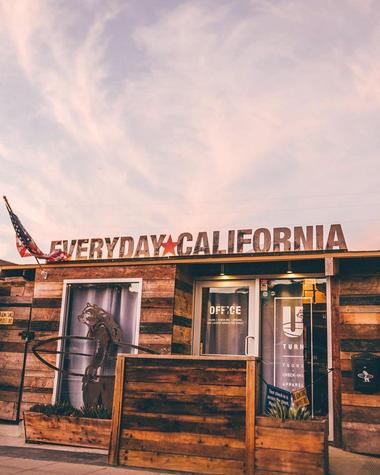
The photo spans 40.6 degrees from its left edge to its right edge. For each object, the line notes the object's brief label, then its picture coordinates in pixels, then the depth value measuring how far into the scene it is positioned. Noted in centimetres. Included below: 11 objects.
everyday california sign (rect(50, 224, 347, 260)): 1102
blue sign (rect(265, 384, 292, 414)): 709
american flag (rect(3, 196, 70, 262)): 1109
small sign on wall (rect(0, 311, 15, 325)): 1123
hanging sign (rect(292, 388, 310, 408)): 693
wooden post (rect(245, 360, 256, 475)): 657
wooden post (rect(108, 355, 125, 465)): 724
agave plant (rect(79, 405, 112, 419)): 853
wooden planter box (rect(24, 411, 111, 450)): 822
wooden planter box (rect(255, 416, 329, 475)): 635
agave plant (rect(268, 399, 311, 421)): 672
